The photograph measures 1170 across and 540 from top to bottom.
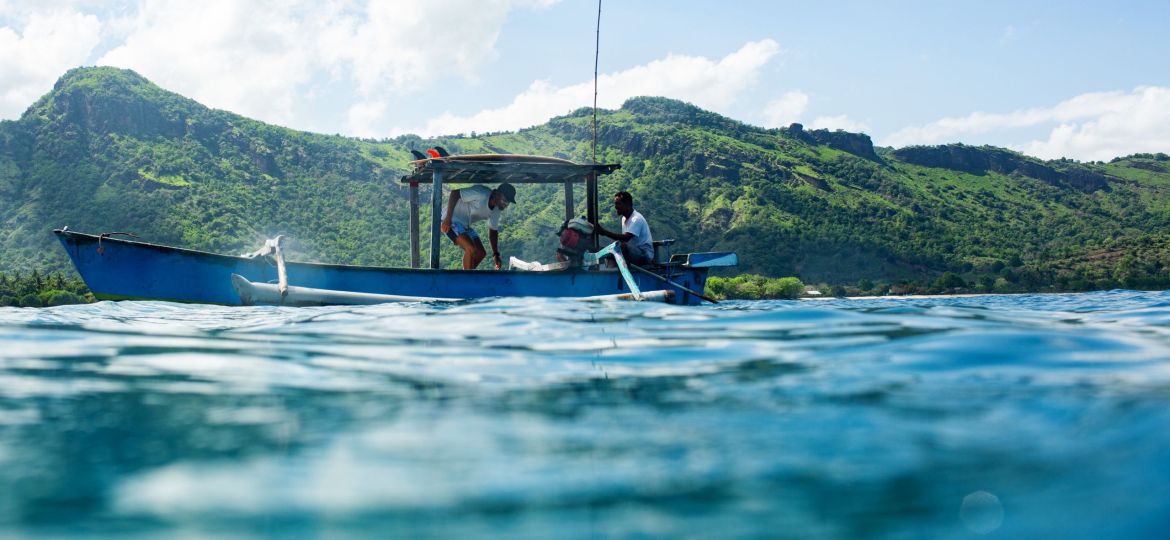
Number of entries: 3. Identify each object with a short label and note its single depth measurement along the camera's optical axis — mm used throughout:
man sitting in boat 10906
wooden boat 8852
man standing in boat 10727
